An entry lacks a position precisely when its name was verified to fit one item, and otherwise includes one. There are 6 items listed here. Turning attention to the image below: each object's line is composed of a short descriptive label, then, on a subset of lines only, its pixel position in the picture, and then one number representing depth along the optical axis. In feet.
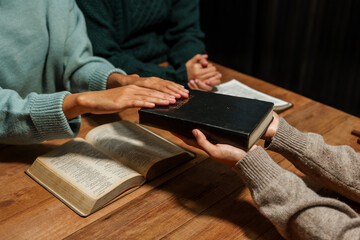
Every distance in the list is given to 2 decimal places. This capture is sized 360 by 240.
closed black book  2.59
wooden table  2.59
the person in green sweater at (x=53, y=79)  3.15
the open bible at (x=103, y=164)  2.81
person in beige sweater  2.30
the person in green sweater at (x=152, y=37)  4.84
